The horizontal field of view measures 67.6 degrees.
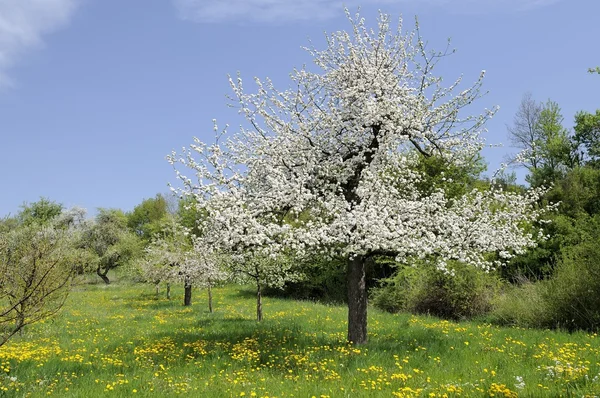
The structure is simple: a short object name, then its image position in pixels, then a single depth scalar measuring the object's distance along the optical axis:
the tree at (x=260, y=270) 20.72
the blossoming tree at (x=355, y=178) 11.42
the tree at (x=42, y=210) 90.88
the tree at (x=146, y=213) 108.44
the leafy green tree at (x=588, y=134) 47.41
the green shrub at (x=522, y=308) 16.67
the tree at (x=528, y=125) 54.66
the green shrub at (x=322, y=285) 35.38
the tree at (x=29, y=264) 9.43
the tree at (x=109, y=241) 66.03
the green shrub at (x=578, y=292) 15.25
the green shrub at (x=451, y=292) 20.95
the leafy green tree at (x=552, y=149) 50.16
